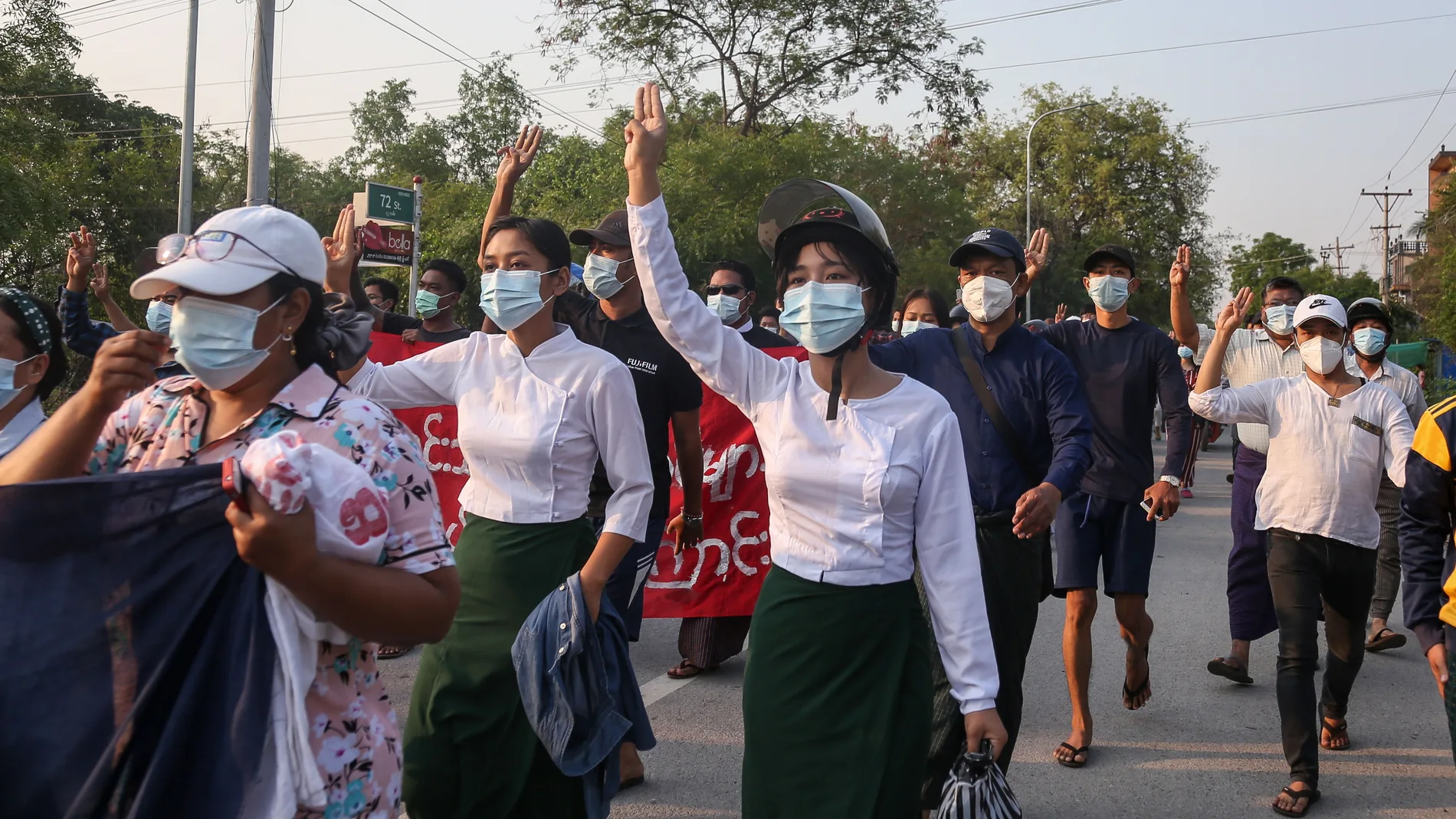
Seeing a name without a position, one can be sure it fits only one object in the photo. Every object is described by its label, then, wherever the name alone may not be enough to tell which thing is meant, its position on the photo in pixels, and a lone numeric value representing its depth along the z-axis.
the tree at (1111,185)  52.09
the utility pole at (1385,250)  66.62
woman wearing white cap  2.13
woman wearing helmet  3.03
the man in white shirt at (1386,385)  6.68
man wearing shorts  5.84
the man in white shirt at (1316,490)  5.14
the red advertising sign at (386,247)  18.36
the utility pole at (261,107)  10.50
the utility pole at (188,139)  23.14
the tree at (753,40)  28.77
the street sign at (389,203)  17.62
